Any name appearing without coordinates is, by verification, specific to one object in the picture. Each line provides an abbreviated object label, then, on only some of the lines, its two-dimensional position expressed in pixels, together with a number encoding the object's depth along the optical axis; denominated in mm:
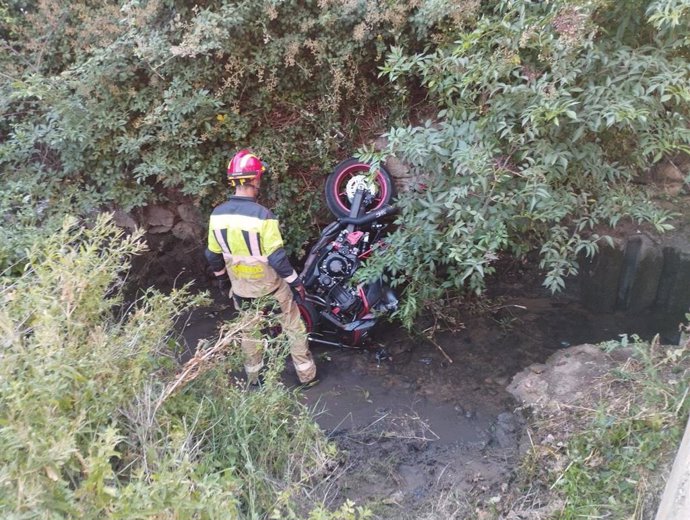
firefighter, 4227
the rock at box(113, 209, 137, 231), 5414
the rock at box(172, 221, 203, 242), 5828
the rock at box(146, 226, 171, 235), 5750
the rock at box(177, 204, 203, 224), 5675
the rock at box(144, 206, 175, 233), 5648
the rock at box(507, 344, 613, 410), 3896
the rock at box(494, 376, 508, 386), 4542
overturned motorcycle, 4879
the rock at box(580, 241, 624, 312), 5371
